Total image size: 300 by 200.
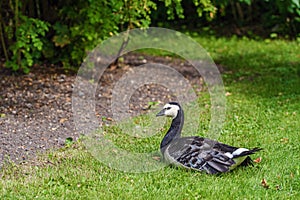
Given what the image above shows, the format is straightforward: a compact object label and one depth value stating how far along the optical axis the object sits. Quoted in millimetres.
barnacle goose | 9516
